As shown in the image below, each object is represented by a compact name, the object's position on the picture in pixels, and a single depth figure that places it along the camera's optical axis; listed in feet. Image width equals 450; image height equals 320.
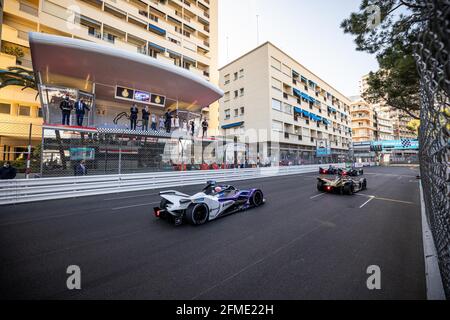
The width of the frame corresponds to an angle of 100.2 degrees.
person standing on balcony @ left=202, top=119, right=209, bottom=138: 52.35
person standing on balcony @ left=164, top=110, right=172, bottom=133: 46.11
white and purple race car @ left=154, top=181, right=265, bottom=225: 13.85
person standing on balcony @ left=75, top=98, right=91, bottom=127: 33.78
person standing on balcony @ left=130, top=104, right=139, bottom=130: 40.45
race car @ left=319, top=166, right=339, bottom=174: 53.79
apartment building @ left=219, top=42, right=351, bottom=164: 86.48
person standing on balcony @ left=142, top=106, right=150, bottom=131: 42.95
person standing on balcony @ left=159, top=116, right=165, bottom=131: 49.74
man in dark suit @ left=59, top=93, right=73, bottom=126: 32.05
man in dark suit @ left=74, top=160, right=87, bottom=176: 25.97
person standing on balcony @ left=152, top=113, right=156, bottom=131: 45.19
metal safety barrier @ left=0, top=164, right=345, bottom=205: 20.58
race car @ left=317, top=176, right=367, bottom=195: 24.75
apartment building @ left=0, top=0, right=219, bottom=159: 54.60
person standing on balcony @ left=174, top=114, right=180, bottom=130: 50.07
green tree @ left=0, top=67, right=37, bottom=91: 45.89
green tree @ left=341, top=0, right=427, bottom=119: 22.50
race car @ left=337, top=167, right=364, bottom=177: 40.59
